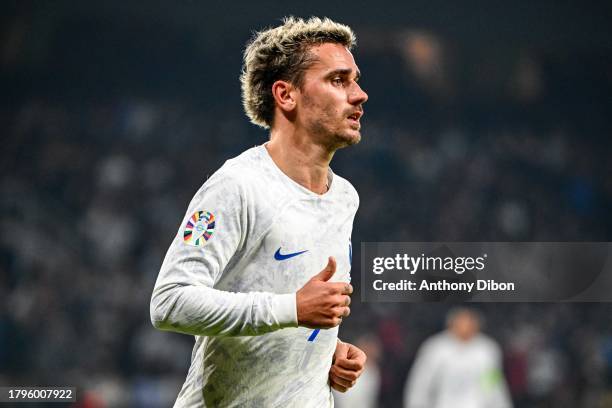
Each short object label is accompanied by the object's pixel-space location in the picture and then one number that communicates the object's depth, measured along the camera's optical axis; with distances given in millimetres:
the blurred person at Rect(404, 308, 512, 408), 15820
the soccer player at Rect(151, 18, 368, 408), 4766
